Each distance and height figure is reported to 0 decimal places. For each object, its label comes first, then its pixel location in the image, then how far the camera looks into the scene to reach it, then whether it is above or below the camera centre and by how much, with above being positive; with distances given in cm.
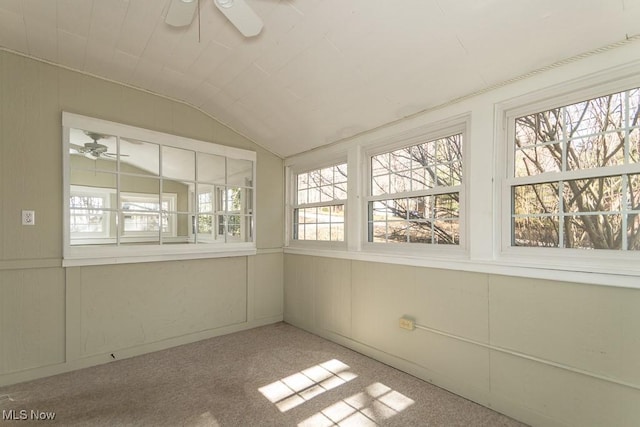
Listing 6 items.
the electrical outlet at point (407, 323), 247 -91
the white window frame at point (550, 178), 165 +22
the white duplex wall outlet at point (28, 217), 240 -1
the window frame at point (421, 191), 229 +21
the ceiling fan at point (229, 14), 142 +101
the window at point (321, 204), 334 +12
